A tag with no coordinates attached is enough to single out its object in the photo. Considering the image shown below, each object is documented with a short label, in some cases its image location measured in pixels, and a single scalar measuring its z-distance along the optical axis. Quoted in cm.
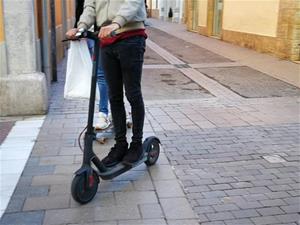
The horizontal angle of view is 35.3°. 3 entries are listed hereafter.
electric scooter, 349
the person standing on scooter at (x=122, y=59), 364
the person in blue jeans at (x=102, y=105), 517
